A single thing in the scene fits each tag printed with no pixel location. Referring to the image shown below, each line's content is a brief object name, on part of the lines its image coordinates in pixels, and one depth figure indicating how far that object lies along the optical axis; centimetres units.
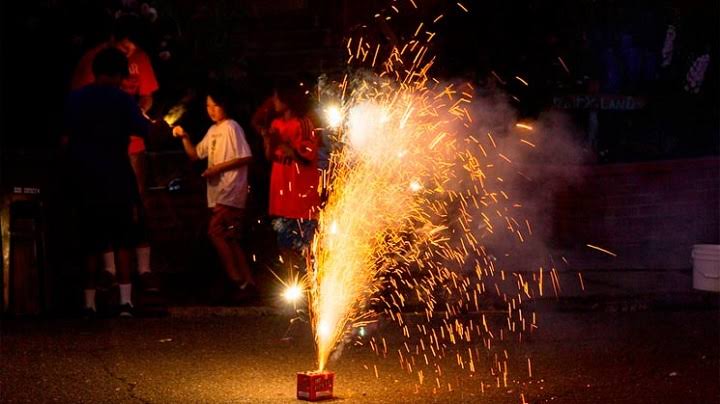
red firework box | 636
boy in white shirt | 1004
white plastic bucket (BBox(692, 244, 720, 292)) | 1058
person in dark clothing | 912
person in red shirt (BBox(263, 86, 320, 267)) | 996
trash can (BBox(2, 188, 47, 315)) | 934
